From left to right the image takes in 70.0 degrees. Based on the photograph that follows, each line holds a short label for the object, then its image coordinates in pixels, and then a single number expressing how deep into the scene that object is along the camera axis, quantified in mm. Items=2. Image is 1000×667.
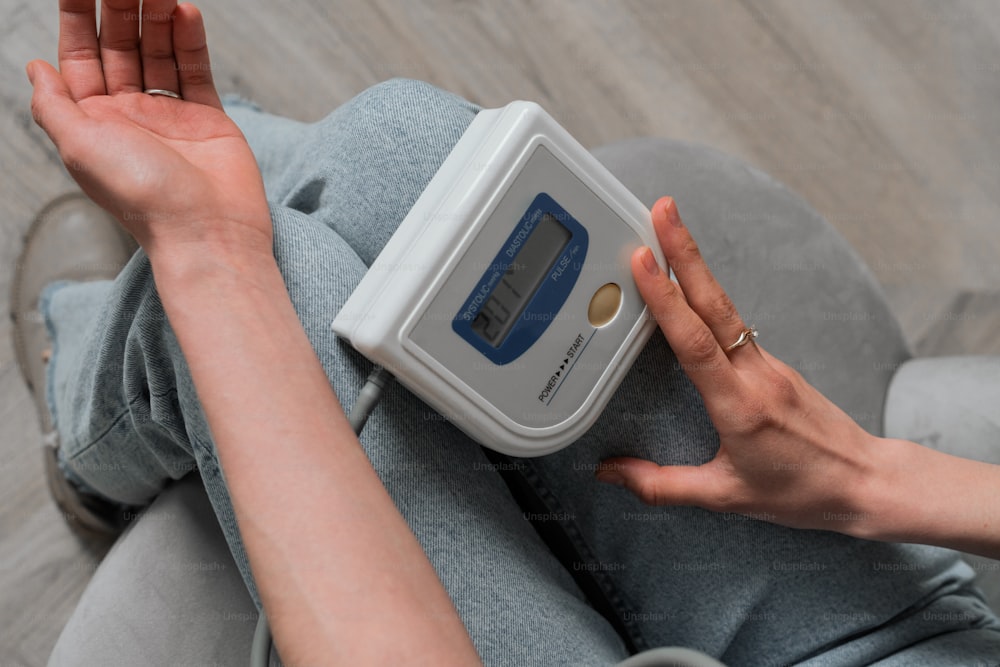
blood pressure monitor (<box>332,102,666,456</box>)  574
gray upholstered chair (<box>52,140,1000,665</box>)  719
